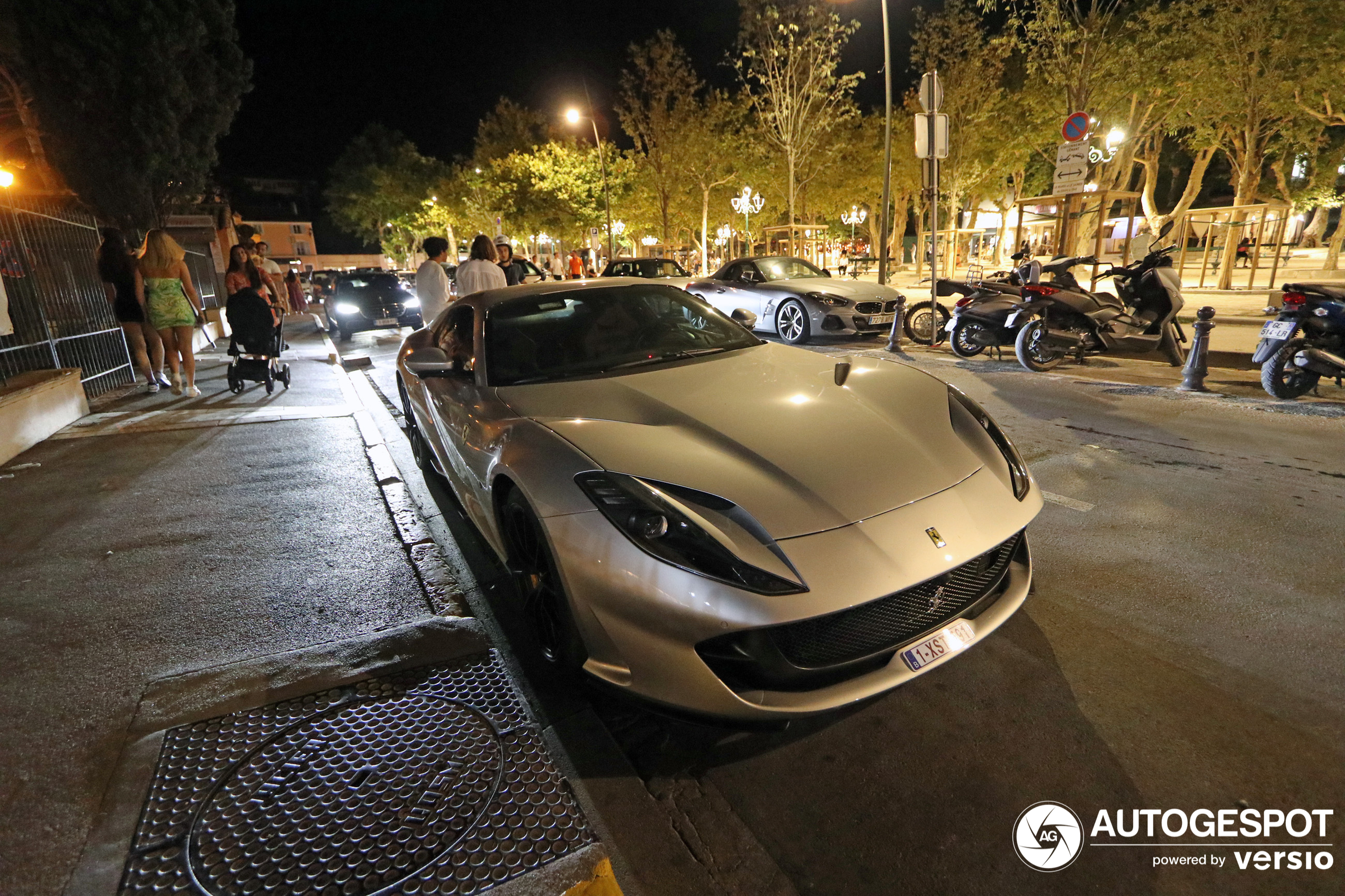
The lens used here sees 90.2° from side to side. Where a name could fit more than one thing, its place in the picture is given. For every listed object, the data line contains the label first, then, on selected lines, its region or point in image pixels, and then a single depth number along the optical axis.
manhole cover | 1.73
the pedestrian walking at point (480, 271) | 7.91
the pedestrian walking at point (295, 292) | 19.48
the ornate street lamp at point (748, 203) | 29.97
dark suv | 14.94
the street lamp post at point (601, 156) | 23.88
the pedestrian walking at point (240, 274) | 9.15
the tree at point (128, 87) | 15.20
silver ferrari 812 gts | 1.89
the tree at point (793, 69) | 19.09
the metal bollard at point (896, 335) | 9.69
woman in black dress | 7.51
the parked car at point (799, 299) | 10.02
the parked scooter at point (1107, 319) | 7.52
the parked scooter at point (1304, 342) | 5.68
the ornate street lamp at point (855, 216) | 39.75
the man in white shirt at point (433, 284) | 7.89
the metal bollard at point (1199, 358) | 6.49
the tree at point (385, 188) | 55.44
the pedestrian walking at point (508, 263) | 11.12
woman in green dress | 7.20
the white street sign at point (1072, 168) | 9.42
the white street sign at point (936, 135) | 8.37
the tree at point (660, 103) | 25.38
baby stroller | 7.53
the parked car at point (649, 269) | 13.29
